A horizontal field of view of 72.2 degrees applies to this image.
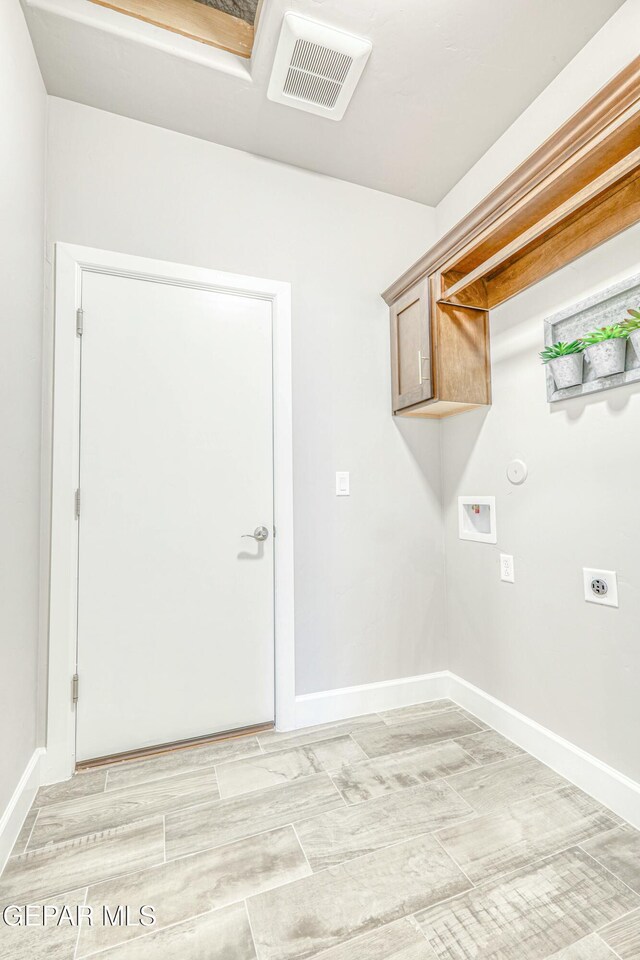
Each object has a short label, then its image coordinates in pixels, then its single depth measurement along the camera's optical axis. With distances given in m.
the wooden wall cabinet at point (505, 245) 1.33
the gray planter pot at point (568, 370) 1.64
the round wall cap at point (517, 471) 1.93
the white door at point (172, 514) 1.86
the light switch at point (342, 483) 2.27
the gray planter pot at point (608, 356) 1.49
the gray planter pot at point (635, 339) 1.42
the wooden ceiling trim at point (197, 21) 1.64
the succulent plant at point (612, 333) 1.48
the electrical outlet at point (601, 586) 1.56
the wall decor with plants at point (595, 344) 1.48
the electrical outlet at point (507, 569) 2.01
